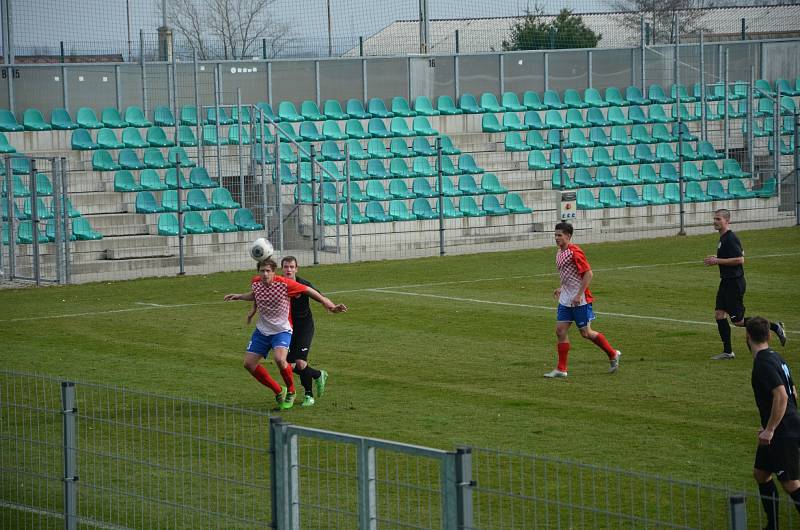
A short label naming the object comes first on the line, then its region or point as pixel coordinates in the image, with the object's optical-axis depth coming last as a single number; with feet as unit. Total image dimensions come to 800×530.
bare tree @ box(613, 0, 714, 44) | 174.19
